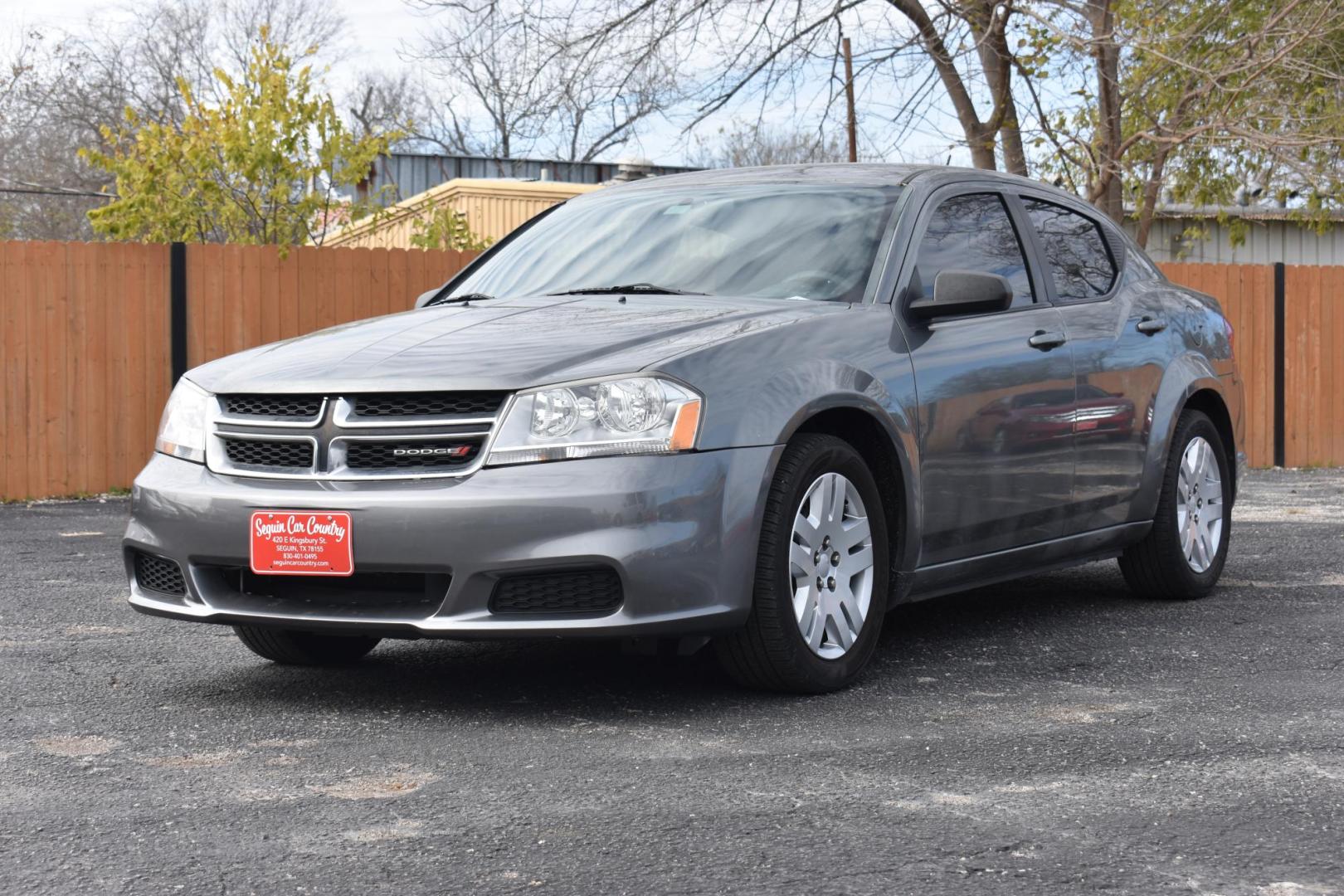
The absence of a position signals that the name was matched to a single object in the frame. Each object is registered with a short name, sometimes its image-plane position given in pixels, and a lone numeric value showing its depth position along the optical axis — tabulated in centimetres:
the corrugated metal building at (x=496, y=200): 2469
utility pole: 1638
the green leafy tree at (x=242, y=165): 1373
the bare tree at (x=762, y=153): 4884
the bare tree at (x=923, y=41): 1642
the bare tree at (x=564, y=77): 1688
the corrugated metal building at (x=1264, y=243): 2864
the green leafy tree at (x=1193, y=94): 1529
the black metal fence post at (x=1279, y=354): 1592
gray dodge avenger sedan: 457
